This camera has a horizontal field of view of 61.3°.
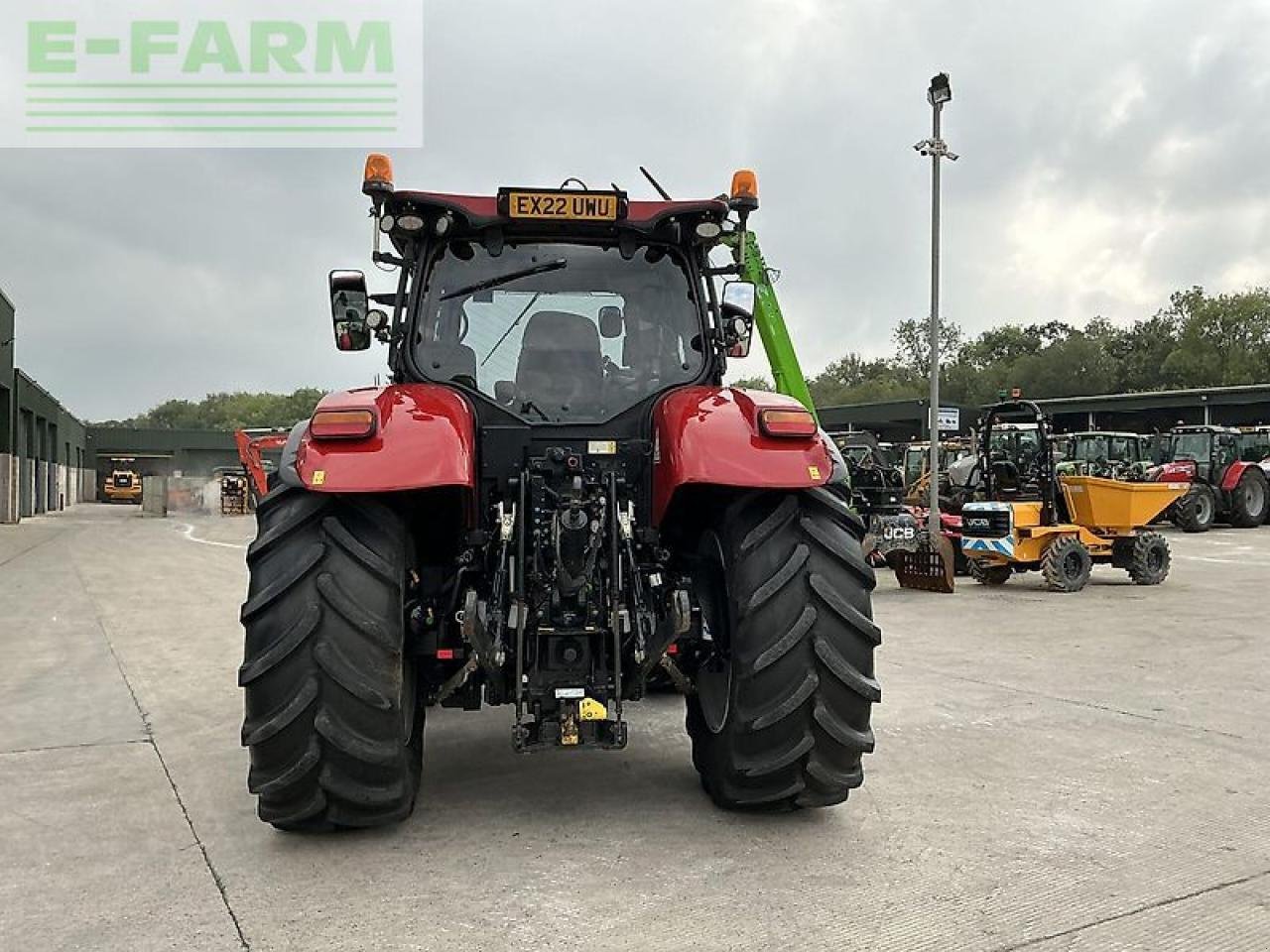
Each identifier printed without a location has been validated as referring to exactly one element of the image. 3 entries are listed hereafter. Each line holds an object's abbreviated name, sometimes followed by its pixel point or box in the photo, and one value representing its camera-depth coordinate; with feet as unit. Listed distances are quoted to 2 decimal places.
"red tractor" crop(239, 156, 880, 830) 11.98
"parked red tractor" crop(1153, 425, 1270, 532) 75.97
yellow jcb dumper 41.14
